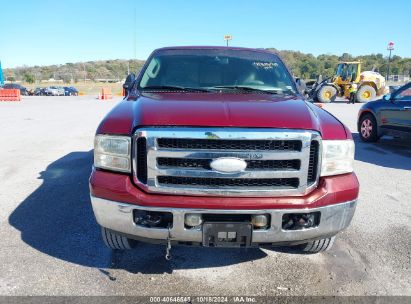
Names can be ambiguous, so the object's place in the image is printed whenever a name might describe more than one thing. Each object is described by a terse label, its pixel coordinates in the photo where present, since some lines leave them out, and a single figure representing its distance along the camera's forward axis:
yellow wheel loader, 22.24
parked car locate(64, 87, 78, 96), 45.62
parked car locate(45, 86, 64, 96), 44.91
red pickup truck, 2.54
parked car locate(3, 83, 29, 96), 42.91
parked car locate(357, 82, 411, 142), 8.00
